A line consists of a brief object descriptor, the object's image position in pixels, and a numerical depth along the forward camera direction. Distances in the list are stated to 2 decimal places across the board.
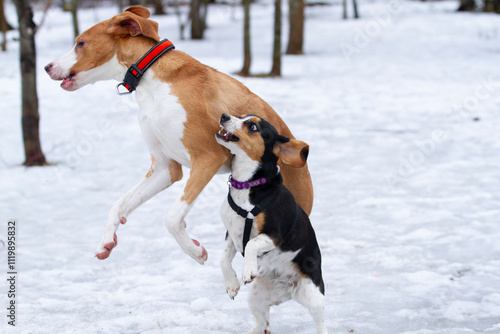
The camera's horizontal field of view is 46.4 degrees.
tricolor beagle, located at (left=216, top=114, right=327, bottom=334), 3.38
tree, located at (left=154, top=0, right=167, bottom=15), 29.38
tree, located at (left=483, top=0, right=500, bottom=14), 24.91
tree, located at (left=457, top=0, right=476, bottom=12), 25.80
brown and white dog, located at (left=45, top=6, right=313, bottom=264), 3.47
